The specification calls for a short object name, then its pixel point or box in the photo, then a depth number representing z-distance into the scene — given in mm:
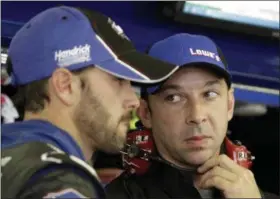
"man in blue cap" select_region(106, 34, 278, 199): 3315
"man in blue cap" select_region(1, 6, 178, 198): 3082
